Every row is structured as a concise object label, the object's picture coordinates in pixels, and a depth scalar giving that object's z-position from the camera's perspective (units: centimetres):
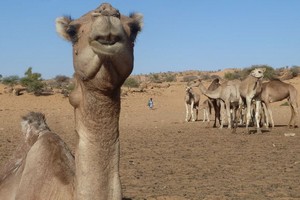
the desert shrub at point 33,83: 3962
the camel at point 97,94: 252
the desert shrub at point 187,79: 6047
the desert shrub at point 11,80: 4519
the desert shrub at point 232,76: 5334
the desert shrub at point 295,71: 5591
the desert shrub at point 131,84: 5027
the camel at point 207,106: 2691
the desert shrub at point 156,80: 6127
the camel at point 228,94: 2280
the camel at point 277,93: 2382
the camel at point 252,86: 2123
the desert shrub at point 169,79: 6150
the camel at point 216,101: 2421
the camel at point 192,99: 2978
